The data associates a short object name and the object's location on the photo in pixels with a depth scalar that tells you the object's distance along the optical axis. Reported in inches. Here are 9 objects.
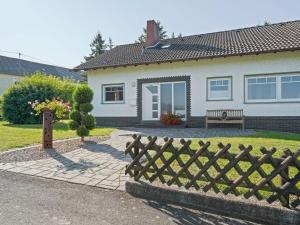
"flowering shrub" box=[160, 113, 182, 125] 634.2
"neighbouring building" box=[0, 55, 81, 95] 1485.0
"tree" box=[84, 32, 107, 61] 2262.6
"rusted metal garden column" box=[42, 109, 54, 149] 346.6
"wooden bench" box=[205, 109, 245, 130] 556.1
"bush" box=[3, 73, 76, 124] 730.2
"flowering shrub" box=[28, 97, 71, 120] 374.0
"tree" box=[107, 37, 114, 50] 2501.0
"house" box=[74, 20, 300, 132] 547.2
